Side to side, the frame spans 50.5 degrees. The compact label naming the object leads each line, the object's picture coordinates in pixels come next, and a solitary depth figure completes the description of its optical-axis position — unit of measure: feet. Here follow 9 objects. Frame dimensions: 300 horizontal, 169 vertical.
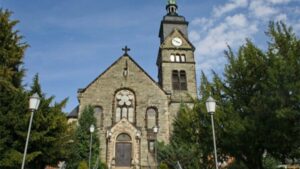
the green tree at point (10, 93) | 49.29
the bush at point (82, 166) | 70.18
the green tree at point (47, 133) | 53.78
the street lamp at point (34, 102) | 38.40
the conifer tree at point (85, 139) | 92.67
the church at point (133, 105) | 102.01
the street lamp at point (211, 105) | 40.52
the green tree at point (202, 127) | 57.57
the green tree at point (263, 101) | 43.37
